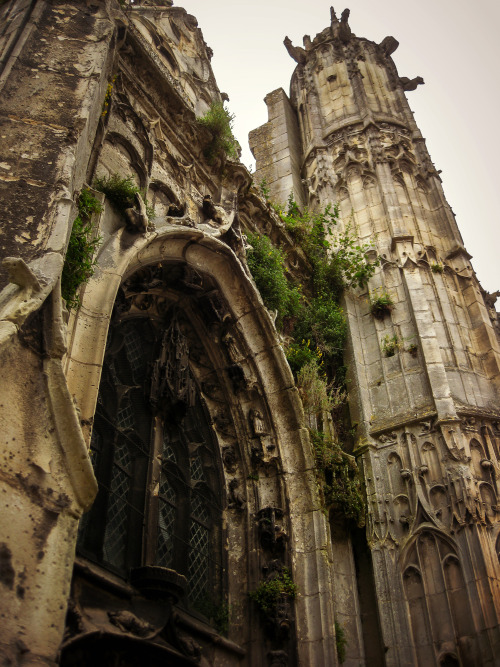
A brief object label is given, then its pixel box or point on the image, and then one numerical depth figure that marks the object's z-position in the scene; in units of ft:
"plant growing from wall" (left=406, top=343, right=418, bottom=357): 29.60
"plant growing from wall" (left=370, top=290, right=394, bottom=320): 31.96
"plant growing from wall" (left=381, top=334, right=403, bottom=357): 30.37
